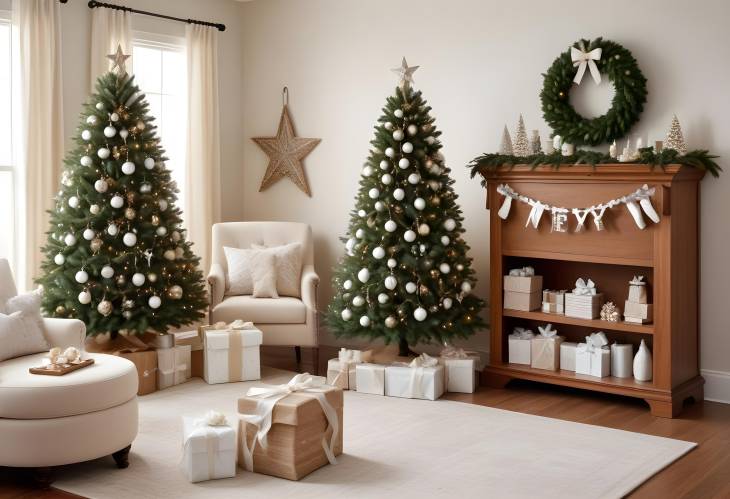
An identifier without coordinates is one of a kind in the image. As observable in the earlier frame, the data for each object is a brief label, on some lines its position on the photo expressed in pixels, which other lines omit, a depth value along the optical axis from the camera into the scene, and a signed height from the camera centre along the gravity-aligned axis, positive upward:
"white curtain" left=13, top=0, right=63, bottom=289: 6.10 +0.88
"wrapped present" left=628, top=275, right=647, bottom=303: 5.42 -0.28
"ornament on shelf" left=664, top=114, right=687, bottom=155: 5.37 +0.65
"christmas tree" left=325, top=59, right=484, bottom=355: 5.76 +0.02
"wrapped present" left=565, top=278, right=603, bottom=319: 5.61 -0.36
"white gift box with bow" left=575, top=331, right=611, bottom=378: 5.57 -0.71
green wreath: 5.60 +0.99
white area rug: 3.97 -1.07
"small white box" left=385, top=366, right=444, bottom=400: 5.63 -0.88
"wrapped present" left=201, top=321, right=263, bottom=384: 5.92 -0.73
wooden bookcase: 5.24 -0.10
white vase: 5.40 -0.73
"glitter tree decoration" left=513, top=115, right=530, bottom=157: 5.92 +0.68
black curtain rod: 6.55 +1.83
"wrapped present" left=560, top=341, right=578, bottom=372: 5.75 -0.73
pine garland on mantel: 5.16 +0.53
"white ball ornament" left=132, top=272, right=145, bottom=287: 5.60 -0.21
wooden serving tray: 4.09 -0.58
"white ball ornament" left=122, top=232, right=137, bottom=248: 5.58 +0.04
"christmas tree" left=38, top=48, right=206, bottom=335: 5.57 +0.12
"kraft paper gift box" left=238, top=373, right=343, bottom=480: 4.07 -0.86
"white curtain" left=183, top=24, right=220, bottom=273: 7.35 +0.92
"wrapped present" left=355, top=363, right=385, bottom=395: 5.76 -0.87
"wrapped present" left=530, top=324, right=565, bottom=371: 5.78 -0.69
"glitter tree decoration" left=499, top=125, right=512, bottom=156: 5.91 +0.68
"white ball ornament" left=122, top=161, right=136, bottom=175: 5.60 +0.50
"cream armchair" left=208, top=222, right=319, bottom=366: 6.34 -0.48
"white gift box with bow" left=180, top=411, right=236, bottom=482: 4.03 -0.95
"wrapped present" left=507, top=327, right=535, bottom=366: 5.92 -0.68
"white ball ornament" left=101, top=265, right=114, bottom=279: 5.53 -0.16
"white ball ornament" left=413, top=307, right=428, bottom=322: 5.68 -0.44
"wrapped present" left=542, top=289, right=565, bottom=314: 5.78 -0.37
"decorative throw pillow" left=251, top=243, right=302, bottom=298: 6.62 -0.18
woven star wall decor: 7.47 +0.80
